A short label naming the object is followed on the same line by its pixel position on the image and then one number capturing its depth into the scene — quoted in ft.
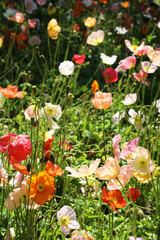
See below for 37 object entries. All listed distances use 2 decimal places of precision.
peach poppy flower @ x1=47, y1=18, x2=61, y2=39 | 7.91
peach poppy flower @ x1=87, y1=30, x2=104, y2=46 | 7.54
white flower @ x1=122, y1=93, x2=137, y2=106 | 7.05
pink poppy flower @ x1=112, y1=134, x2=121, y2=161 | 5.70
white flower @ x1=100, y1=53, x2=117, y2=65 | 7.31
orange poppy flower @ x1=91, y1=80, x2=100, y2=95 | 6.93
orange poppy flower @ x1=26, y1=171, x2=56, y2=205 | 5.21
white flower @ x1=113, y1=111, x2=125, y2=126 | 7.40
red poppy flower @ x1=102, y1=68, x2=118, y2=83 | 7.40
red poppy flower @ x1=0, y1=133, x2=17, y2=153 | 5.36
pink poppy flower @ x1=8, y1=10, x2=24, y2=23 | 9.42
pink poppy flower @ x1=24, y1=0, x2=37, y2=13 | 13.09
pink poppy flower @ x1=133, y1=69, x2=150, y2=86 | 7.58
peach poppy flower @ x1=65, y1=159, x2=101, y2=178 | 5.20
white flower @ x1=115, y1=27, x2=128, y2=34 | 12.42
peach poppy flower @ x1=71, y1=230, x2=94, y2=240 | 5.26
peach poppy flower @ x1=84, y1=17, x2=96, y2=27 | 8.30
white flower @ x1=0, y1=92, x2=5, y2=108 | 6.26
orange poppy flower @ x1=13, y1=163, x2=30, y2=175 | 5.22
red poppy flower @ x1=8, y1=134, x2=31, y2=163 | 5.20
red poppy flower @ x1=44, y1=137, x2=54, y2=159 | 5.74
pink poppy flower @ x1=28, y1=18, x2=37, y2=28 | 11.08
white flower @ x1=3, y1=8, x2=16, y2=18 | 11.61
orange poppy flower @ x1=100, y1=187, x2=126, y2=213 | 5.26
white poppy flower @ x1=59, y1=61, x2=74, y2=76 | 6.74
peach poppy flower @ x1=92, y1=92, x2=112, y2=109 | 5.83
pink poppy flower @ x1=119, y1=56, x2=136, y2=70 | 7.31
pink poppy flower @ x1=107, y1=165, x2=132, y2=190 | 5.20
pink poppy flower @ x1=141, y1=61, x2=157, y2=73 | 7.38
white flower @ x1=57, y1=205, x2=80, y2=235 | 5.34
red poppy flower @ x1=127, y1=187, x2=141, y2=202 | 5.76
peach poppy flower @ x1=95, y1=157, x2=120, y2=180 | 4.92
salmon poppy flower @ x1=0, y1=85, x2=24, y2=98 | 6.37
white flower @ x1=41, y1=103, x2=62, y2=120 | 6.33
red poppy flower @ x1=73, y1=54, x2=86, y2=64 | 7.38
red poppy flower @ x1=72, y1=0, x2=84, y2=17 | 12.50
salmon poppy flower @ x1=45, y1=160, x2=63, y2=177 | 5.37
